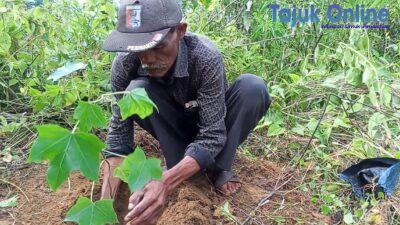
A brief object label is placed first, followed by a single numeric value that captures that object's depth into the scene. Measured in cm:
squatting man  175
